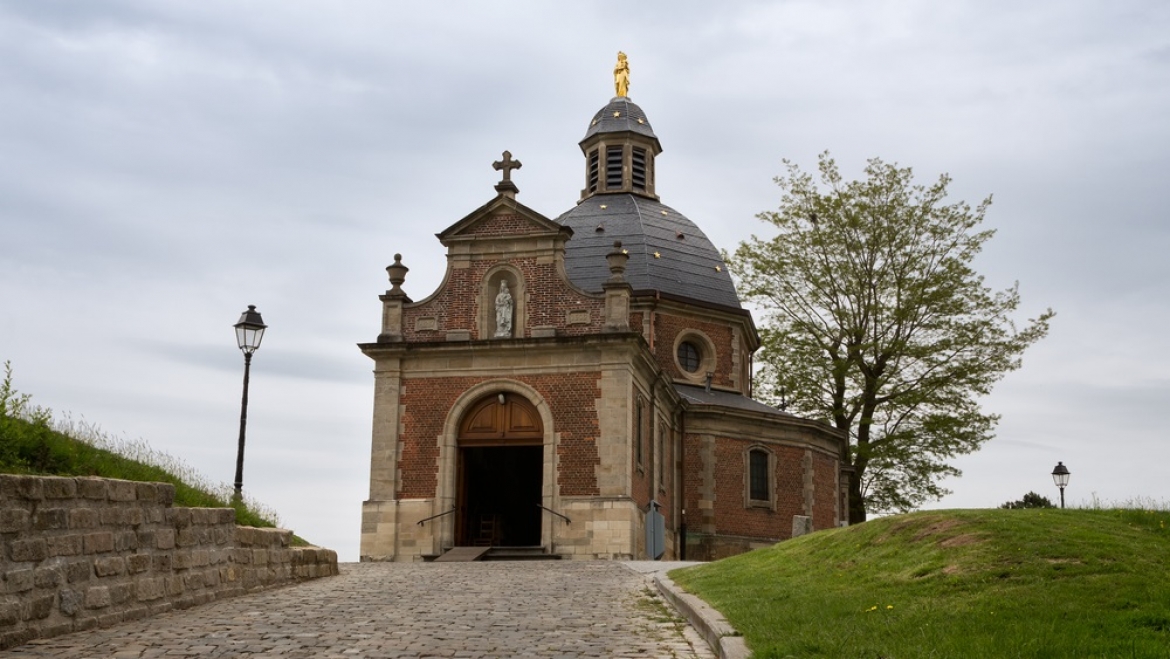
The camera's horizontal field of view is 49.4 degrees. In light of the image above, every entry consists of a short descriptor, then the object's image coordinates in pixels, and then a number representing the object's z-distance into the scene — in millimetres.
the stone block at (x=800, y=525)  26466
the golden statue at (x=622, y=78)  50188
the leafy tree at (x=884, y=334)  38250
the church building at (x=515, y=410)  28234
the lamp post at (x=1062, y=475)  37156
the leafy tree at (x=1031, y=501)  36588
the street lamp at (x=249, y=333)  20625
